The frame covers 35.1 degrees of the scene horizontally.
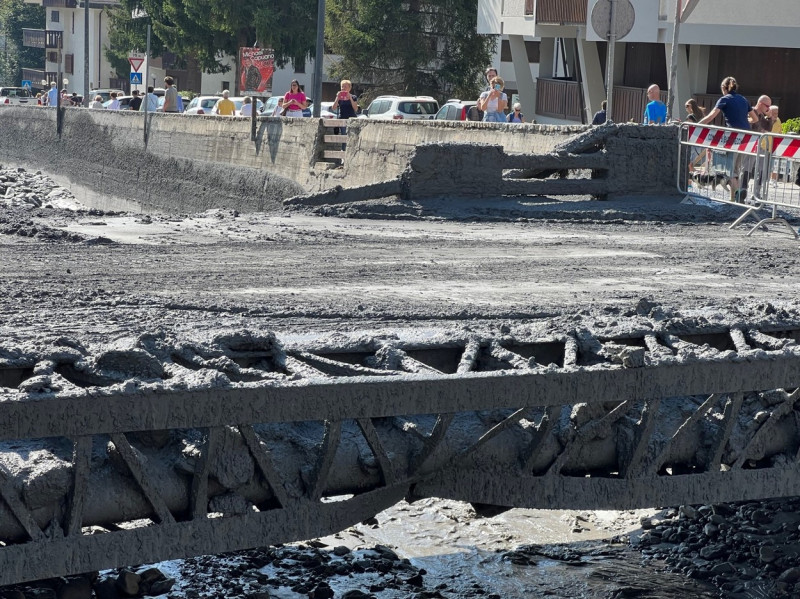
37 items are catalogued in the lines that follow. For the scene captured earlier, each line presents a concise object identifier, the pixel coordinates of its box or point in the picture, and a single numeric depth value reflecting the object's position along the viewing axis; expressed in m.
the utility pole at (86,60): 47.12
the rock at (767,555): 8.79
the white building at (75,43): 82.50
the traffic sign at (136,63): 37.43
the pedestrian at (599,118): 21.41
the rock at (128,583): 7.91
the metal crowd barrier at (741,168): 14.31
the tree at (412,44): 47.38
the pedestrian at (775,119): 18.84
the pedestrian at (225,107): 32.00
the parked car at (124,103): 46.66
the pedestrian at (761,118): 17.64
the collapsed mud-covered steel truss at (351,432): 5.98
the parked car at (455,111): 34.38
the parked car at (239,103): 44.97
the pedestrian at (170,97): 34.46
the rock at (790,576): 8.48
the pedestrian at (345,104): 25.47
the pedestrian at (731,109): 16.09
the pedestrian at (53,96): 46.22
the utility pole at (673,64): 22.59
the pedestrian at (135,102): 40.19
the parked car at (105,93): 62.62
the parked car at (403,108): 37.91
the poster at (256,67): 42.56
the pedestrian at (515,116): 26.69
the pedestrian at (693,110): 19.19
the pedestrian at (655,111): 19.56
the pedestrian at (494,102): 22.92
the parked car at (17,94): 71.93
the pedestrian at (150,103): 34.41
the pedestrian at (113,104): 42.98
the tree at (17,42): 100.88
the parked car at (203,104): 45.53
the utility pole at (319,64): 27.53
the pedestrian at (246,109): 32.94
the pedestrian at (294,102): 27.48
